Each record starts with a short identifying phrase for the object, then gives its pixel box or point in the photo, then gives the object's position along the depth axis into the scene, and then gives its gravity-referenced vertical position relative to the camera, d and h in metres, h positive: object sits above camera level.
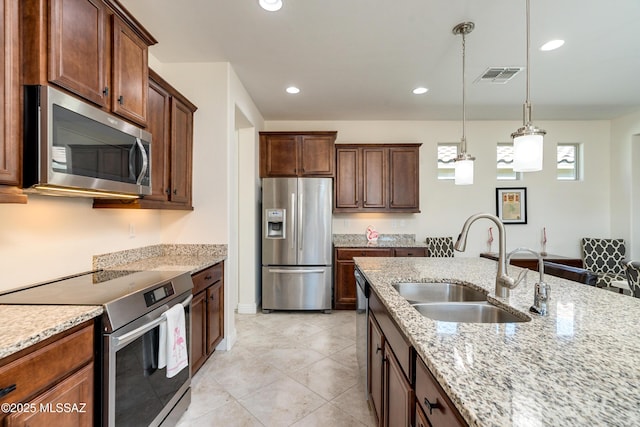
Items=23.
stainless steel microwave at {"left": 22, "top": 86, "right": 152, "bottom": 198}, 1.23 +0.32
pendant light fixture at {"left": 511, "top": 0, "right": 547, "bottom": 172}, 1.55 +0.38
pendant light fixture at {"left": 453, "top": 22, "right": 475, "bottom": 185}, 2.22 +0.40
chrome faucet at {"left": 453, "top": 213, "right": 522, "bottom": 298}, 1.37 -0.24
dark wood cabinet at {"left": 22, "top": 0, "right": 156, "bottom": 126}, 1.26 +0.83
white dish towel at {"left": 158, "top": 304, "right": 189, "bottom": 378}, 1.64 -0.76
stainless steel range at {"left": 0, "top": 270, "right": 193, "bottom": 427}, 1.29 -0.59
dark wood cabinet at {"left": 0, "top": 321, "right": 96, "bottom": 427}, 0.93 -0.60
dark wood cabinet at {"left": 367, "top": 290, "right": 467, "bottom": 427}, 0.83 -0.65
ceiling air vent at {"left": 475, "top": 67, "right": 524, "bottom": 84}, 2.96 +1.48
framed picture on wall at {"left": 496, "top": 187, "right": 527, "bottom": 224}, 4.65 +0.15
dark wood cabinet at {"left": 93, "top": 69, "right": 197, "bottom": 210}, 2.20 +0.54
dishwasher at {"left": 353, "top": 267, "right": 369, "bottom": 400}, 1.96 -0.81
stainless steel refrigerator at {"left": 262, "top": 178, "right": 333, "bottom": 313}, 3.87 -0.44
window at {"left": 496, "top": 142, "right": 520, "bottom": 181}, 4.69 +0.83
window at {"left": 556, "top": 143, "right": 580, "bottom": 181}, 4.73 +0.88
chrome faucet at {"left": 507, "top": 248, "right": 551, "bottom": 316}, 1.15 -0.35
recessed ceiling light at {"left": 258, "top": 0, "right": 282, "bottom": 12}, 2.00 +1.46
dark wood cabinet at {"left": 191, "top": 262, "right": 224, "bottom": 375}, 2.22 -0.84
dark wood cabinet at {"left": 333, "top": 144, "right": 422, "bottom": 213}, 4.32 +0.53
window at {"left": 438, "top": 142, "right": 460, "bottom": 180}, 4.73 +0.89
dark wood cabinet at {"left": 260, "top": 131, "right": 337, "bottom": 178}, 4.07 +0.82
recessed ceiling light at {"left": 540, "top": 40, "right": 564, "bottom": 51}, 2.47 +1.47
